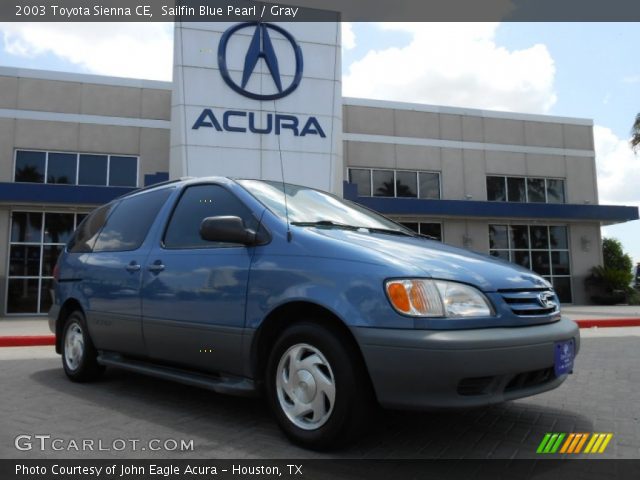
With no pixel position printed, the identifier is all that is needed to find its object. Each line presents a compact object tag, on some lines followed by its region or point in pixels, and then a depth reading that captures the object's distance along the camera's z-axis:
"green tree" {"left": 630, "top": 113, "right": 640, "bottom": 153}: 25.02
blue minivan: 2.64
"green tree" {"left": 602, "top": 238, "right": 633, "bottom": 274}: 25.17
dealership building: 14.20
